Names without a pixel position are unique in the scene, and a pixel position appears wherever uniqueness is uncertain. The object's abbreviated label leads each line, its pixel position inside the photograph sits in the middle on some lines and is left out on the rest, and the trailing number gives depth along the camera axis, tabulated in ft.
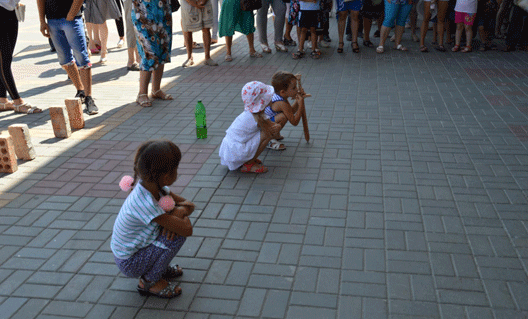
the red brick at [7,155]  15.66
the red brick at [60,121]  18.40
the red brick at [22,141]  16.48
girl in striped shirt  8.91
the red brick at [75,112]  19.57
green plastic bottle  18.06
